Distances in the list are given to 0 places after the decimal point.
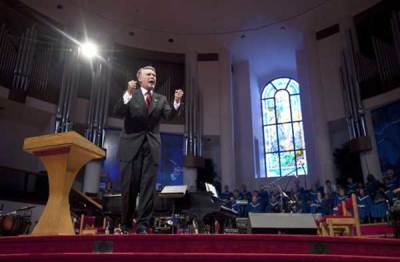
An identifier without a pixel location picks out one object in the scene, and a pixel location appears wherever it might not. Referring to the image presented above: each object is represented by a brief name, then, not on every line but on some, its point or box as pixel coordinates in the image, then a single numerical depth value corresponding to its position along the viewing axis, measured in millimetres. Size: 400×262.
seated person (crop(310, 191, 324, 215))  8328
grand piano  4801
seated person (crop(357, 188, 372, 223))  7656
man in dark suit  2746
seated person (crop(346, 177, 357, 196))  8427
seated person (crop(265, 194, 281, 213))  8578
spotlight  10609
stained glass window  12852
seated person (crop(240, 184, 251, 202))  9879
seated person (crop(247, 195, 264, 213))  9288
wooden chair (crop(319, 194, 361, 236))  5508
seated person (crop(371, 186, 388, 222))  7355
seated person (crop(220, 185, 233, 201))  9989
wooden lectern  2738
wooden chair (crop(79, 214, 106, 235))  6098
